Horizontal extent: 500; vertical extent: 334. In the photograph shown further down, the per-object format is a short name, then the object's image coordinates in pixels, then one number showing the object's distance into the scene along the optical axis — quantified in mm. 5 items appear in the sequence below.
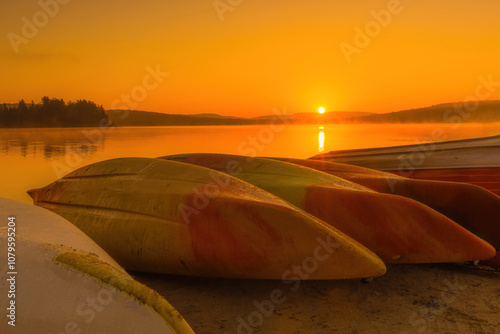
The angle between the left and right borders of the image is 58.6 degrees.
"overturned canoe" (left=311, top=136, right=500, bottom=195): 5728
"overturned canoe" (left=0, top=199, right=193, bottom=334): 1461
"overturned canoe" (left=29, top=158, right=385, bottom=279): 2383
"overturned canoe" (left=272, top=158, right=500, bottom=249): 3119
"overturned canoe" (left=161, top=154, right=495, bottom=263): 2625
